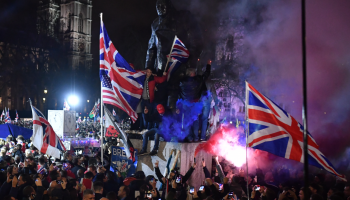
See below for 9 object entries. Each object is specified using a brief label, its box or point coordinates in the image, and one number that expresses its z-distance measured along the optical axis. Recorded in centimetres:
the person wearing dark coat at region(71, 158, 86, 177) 900
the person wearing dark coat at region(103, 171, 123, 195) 729
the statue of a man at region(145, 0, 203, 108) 1086
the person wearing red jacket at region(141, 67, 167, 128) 980
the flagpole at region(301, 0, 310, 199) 416
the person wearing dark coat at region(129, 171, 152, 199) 709
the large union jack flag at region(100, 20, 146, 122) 947
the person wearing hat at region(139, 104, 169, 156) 946
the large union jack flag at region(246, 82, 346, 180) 604
